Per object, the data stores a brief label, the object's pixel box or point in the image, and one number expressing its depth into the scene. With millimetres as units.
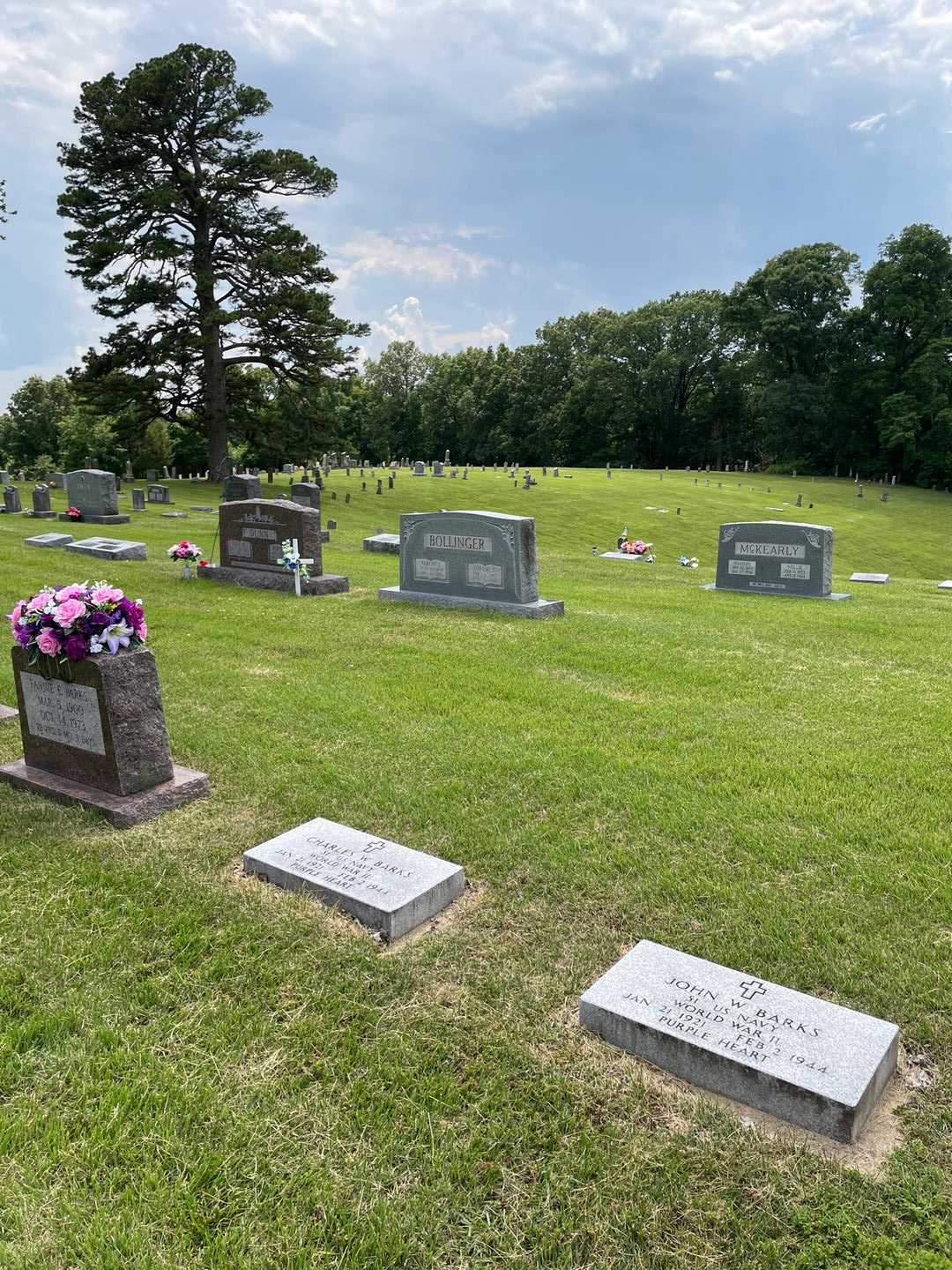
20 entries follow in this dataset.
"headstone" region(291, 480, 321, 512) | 23781
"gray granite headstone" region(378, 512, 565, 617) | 10734
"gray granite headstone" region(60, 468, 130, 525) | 22453
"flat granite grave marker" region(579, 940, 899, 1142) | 2527
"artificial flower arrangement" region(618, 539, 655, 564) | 19984
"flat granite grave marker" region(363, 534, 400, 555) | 18438
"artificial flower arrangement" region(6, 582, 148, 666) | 4590
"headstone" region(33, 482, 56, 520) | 23266
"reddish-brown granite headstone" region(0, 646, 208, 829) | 4652
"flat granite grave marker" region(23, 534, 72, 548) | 16875
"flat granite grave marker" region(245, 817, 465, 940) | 3582
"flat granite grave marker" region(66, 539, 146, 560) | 15281
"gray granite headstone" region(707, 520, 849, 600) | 13453
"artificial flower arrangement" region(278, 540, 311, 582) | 12117
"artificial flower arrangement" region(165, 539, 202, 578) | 13219
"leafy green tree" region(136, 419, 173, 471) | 44219
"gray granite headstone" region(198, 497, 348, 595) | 12742
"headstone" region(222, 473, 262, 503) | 25188
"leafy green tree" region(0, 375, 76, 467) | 64375
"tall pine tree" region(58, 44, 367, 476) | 29203
